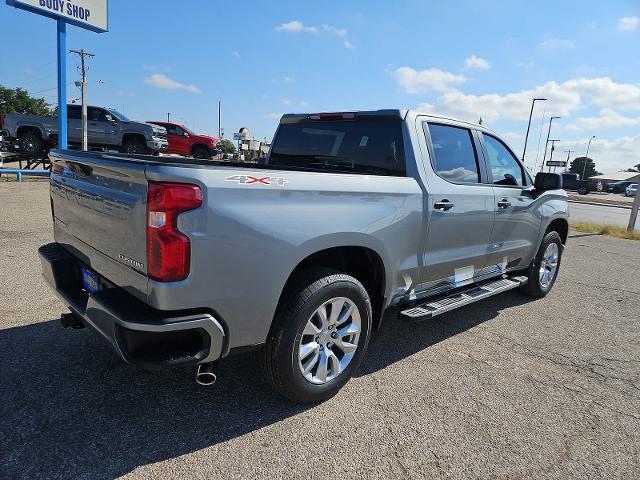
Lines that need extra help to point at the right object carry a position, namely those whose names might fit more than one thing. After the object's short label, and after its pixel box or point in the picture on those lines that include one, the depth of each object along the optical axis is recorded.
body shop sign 10.82
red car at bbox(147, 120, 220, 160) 20.47
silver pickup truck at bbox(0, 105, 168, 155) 15.04
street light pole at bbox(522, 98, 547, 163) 41.69
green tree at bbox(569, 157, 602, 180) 116.44
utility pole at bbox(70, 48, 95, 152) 15.46
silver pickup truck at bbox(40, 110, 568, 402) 2.08
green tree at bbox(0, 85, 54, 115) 67.00
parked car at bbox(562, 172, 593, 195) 48.15
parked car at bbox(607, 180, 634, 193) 60.00
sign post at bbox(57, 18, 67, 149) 11.64
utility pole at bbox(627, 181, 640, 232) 12.41
